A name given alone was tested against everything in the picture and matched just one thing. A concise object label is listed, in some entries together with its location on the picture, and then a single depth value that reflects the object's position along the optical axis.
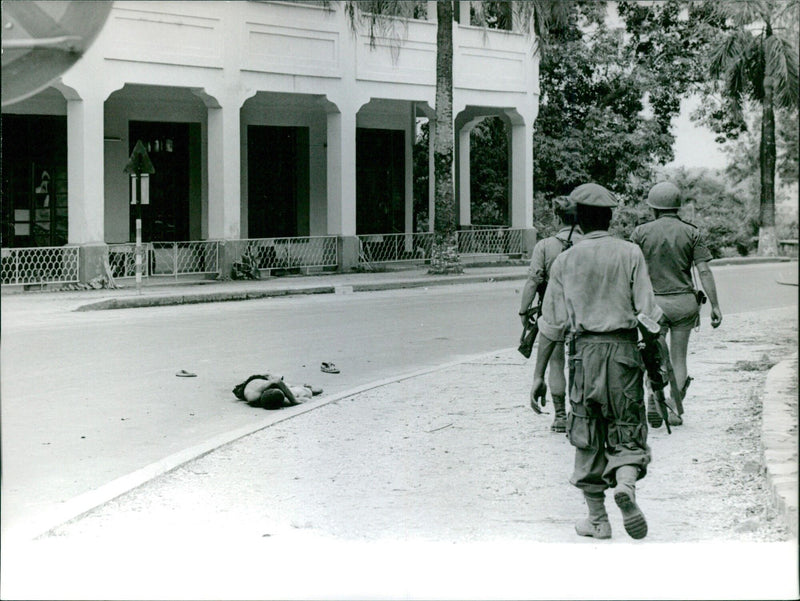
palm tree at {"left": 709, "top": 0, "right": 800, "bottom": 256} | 33.09
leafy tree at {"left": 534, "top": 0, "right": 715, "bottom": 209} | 37.50
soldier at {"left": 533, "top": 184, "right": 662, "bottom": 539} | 6.32
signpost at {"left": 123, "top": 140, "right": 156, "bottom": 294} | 21.05
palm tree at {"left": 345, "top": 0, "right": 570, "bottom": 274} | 26.47
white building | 23.30
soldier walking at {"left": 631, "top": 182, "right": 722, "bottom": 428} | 9.42
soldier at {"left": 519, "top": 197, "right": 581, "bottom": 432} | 9.18
